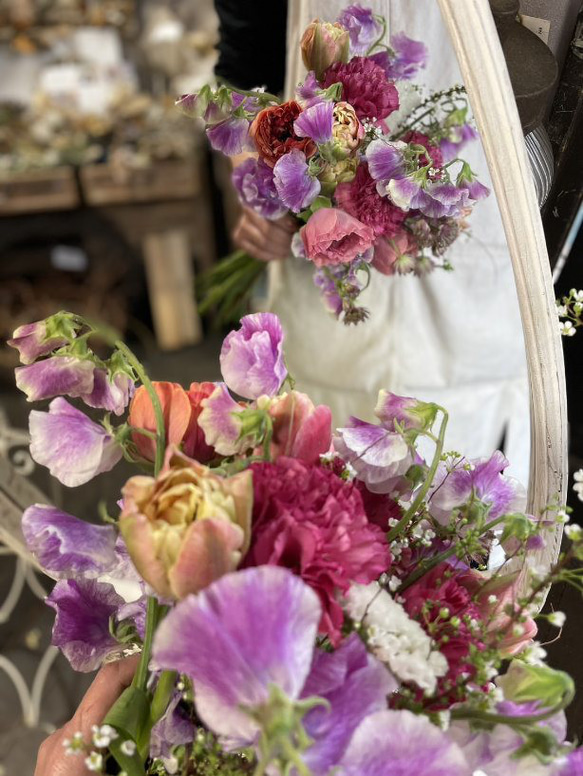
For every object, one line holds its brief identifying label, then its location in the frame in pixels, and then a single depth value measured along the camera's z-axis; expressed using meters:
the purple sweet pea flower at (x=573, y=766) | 0.29
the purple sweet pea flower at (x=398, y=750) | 0.26
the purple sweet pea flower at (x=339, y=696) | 0.28
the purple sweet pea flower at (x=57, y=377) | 0.35
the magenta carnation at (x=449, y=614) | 0.32
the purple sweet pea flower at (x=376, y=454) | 0.35
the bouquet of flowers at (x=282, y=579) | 0.26
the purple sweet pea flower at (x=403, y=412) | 0.37
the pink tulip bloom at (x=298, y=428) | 0.35
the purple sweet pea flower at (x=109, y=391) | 0.36
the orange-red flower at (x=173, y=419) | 0.35
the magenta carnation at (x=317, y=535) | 0.29
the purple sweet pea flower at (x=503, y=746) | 0.29
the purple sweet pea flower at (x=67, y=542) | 0.34
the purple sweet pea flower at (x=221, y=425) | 0.34
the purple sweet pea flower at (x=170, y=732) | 0.35
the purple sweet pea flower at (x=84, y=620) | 0.38
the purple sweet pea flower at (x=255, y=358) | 0.36
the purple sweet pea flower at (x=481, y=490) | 0.38
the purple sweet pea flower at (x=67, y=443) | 0.34
